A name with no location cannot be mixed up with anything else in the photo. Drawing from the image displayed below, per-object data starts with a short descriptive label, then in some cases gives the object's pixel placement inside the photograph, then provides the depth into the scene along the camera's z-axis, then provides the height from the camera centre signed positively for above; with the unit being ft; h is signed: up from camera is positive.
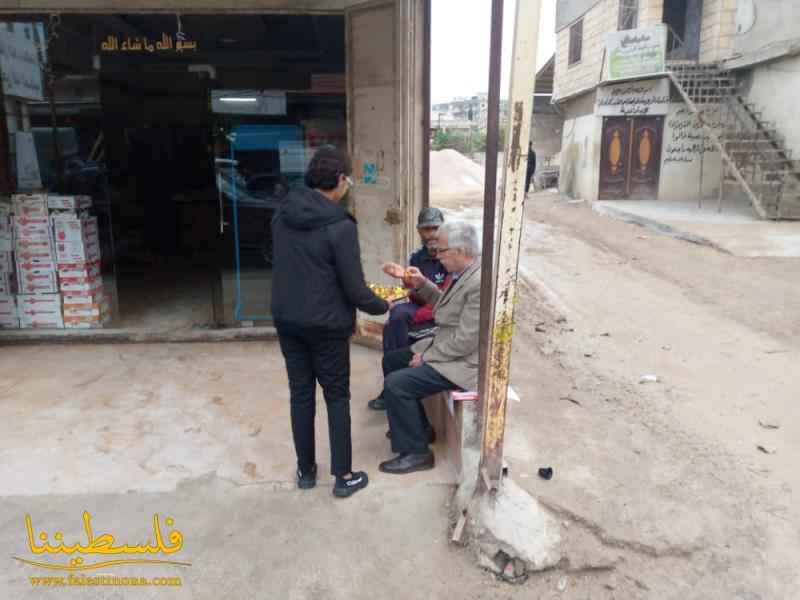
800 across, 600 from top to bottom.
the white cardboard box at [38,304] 17.54 -3.79
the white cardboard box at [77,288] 17.62 -3.36
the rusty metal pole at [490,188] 8.42 -0.34
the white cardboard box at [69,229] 17.28 -1.74
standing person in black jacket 8.96 -1.73
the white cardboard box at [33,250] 17.29 -2.30
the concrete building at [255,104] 15.31 +1.53
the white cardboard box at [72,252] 17.40 -2.36
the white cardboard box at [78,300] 17.66 -3.69
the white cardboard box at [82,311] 17.69 -4.00
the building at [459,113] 159.84 +15.89
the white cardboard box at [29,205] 17.02 -1.09
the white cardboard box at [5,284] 17.44 -3.22
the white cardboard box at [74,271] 17.54 -2.89
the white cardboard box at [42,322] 17.65 -4.29
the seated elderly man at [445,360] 10.27 -3.13
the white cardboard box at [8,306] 17.51 -3.83
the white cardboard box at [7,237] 17.21 -1.95
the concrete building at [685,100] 46.70 +5.34
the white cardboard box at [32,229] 17.20 -1.74
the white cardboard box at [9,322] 17.62 -4.29
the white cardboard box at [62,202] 17.17 -1.02
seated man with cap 12.71 -2.77
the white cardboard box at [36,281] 17.46 -3.15
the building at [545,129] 90.68 +5.09
